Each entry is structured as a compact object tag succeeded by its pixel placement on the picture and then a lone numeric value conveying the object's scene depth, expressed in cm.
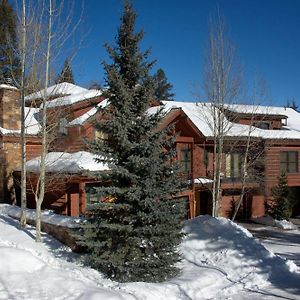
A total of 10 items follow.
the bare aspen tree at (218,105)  1856
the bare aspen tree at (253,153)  2417
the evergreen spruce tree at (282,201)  2488
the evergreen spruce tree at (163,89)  5962
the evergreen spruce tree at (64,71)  1261
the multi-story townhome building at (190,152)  1648
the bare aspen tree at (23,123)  1170
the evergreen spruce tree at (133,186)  1003
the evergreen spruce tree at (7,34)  1238
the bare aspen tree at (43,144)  1150
